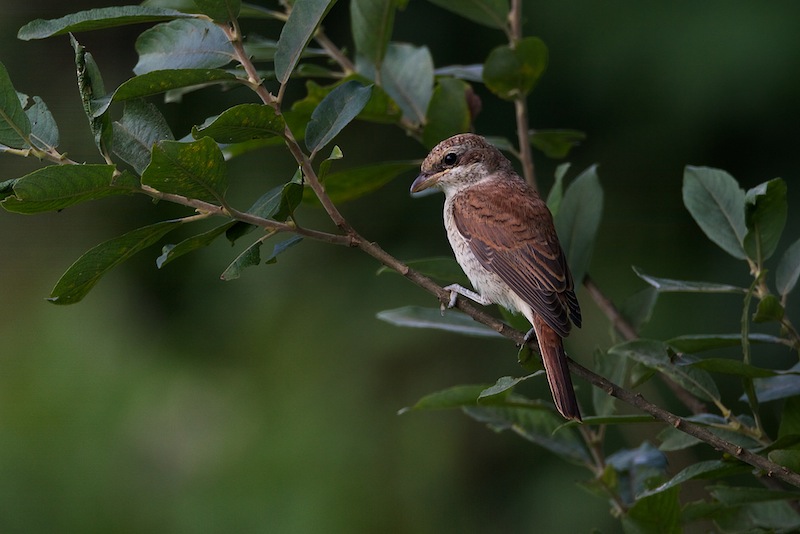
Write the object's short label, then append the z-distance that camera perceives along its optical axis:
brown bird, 5.20
